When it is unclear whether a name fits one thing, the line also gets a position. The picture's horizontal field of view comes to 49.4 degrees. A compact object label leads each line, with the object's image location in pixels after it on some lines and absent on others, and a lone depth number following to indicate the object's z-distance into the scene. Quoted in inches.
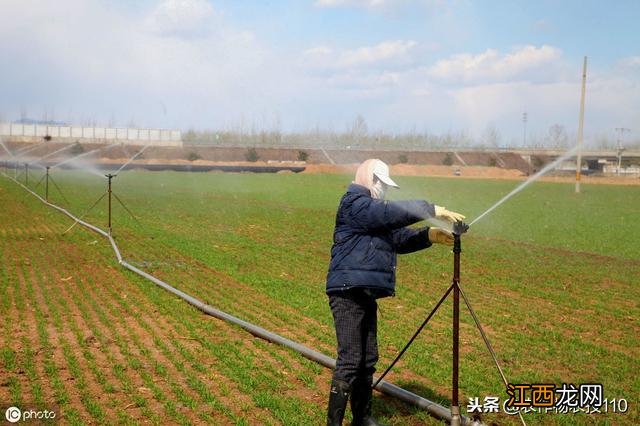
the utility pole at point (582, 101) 1632.6
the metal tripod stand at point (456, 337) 214.7
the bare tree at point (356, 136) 4283.7
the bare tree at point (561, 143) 3206.2
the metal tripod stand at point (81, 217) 805.6
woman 222.2
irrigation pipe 256.2
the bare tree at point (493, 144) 4111.7
